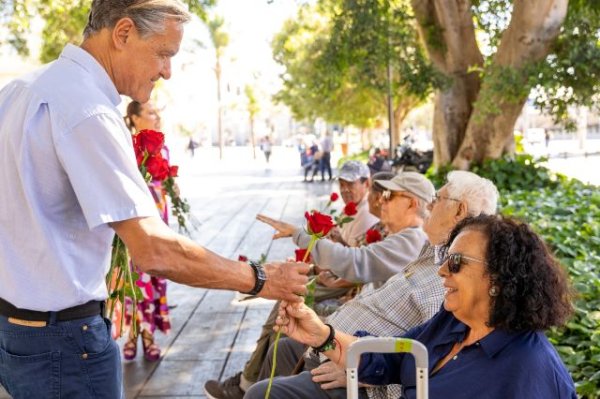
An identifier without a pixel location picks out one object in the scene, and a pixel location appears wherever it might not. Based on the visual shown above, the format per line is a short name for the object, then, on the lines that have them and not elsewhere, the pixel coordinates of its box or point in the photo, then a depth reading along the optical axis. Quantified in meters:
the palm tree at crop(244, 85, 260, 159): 50.25
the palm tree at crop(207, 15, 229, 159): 50.41
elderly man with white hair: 2.97
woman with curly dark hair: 2.22
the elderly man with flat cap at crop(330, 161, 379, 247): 5.75
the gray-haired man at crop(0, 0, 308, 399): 1.78
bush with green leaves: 3.96
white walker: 1.79
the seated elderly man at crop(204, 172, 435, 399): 3.96
